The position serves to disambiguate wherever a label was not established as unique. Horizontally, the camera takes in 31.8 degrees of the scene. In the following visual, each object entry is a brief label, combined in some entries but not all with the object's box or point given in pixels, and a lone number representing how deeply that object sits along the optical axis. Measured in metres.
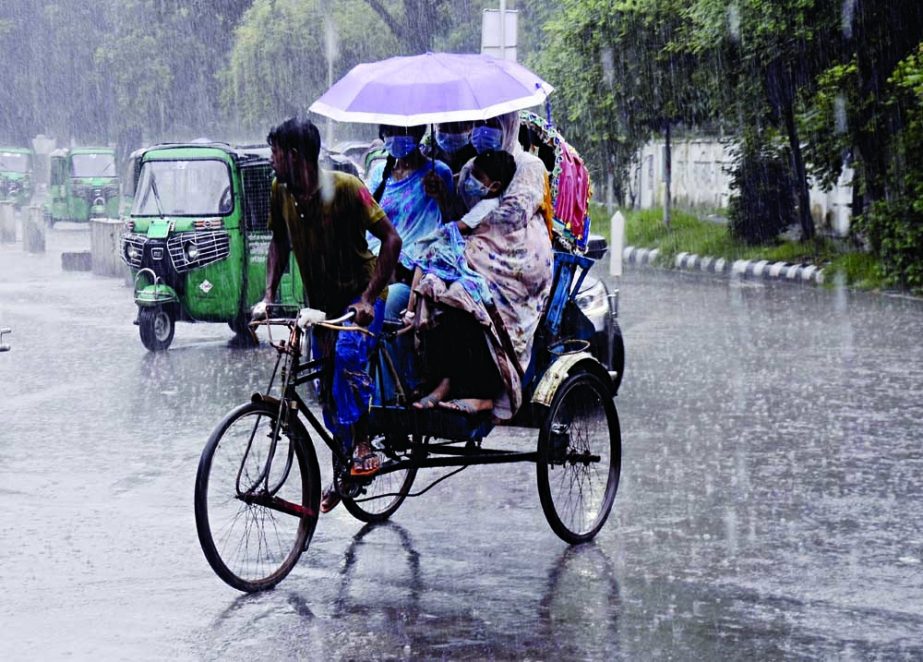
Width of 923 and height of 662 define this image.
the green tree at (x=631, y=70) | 29.48
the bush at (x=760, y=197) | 28.50
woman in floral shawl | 6.64
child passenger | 6.67
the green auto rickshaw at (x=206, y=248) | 15.18
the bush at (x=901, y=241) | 20.28
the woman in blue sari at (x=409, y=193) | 7.07
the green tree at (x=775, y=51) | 22.78
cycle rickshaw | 6.03
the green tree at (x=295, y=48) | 55.81
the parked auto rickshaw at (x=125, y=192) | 28.26
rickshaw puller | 6.24
